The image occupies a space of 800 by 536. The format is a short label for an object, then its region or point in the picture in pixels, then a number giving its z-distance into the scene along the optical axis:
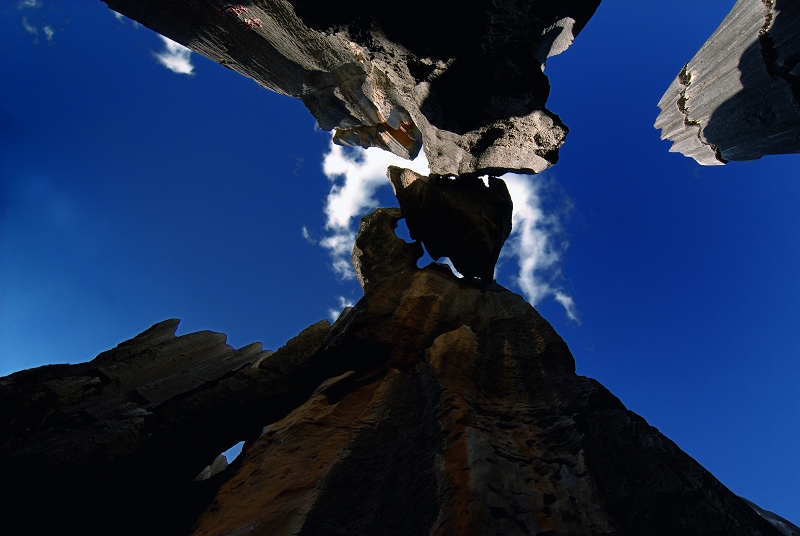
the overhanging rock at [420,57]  5.97
